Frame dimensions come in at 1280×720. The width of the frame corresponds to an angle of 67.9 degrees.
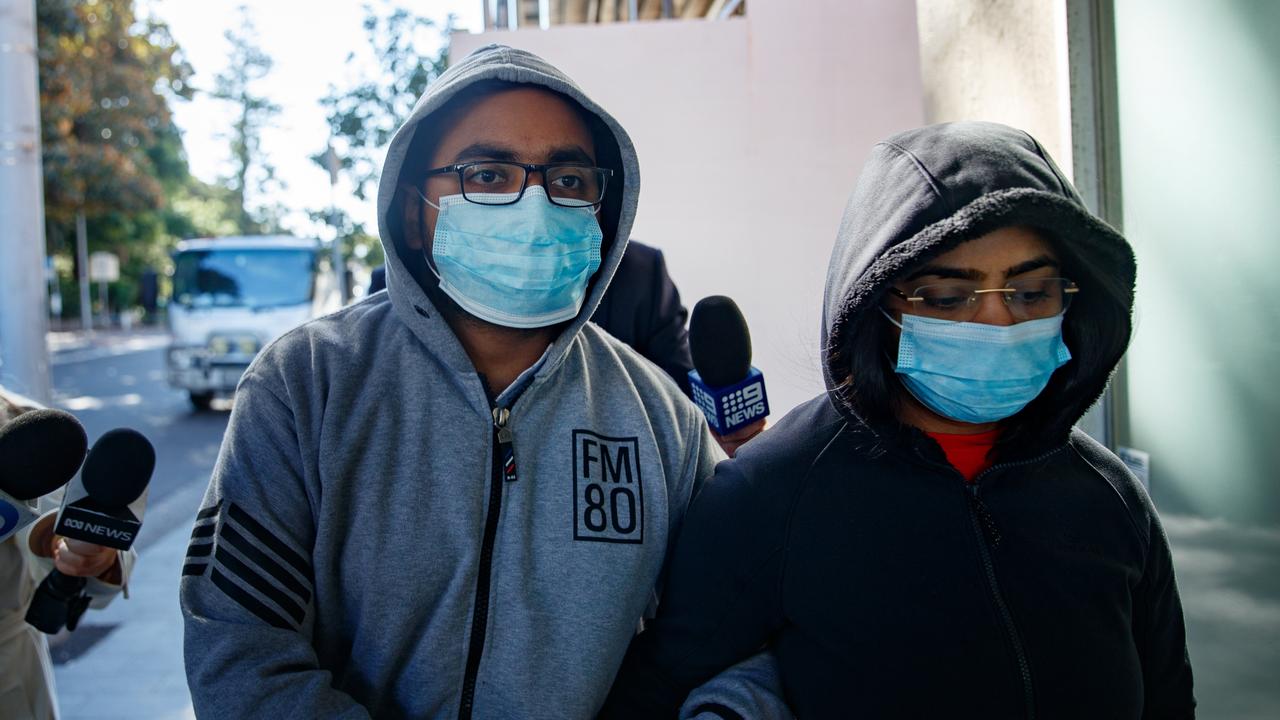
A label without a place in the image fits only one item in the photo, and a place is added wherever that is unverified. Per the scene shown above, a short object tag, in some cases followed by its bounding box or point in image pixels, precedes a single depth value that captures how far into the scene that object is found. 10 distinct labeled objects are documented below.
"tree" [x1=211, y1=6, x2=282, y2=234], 52.78
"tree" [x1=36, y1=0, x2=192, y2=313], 19.06
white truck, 13.45
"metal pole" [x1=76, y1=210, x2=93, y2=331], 32.19
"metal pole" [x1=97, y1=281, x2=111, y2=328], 36.69
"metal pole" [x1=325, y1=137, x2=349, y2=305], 11.82
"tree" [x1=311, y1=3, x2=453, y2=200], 11.67
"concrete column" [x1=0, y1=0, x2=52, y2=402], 4.21
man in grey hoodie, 1.59
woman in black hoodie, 1.61
